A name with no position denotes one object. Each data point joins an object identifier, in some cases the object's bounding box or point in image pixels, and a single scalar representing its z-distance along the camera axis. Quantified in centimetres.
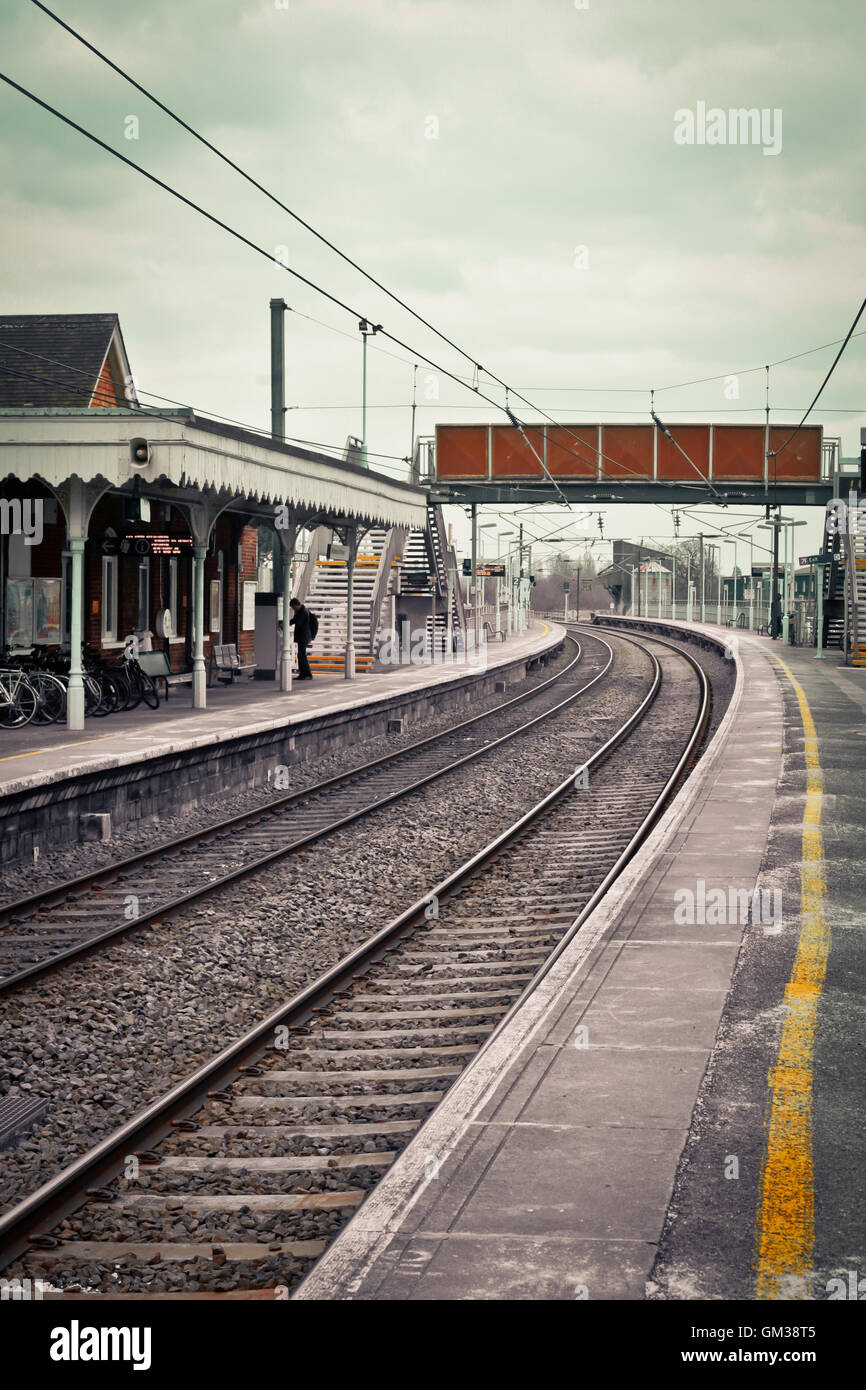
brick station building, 1508
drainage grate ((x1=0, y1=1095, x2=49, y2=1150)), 560
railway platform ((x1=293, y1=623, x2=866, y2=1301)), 376
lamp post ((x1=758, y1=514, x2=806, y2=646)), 4631
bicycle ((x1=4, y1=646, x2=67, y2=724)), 1708
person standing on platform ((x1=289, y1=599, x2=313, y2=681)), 2672
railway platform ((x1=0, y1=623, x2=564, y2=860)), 1206
